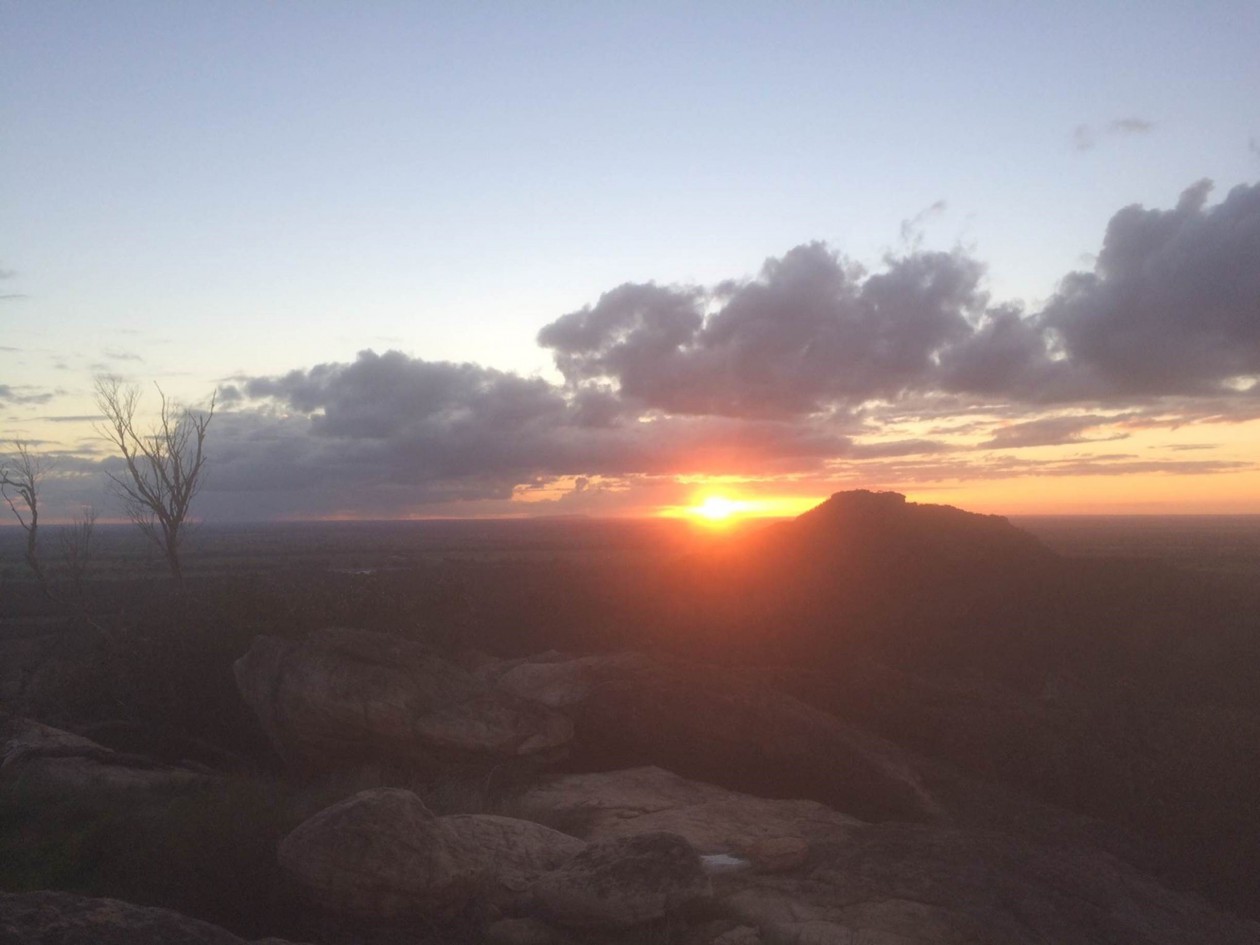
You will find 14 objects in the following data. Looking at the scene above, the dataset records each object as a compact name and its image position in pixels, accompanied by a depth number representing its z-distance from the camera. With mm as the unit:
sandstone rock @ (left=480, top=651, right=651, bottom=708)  15781
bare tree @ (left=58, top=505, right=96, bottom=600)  26000
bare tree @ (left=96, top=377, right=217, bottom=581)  24359
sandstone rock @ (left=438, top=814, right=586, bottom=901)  8672
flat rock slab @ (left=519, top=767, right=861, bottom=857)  10992
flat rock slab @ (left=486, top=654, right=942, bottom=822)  13570
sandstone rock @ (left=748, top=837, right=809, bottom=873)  9578
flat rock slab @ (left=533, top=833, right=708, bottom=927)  7867
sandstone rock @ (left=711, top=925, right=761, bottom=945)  7730
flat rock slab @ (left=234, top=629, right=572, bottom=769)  12797
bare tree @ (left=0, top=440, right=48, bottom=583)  24000
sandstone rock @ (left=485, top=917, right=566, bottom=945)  7812
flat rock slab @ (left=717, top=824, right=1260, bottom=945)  8297
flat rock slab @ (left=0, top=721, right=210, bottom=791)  10805
